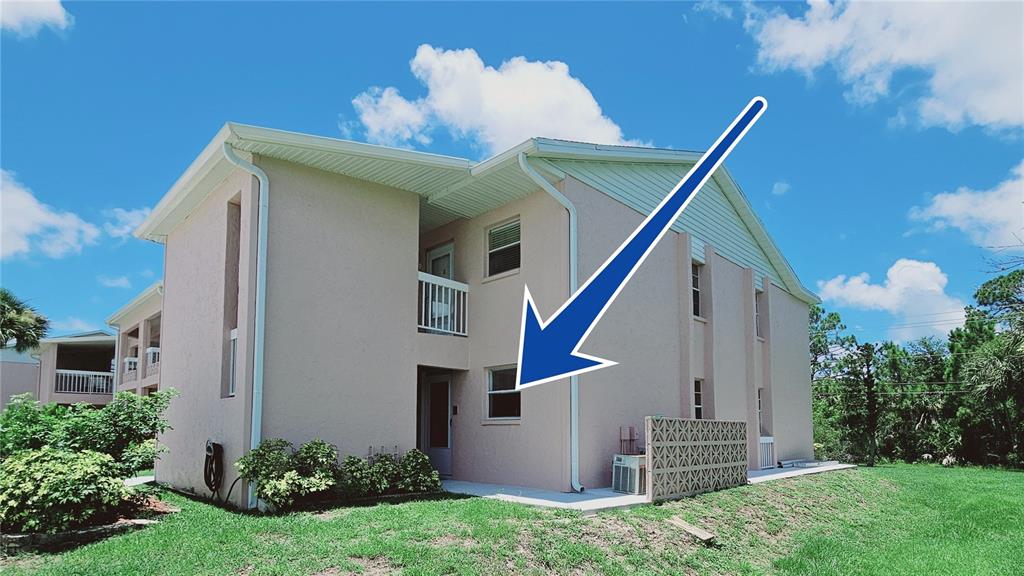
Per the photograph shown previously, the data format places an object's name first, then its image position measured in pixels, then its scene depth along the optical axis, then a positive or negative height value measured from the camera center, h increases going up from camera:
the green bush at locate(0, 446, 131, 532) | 8.10 -1.28
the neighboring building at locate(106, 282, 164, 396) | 21.27 +1.31
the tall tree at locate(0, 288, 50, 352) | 24.39 +1.84
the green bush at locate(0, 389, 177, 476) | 9.77 -0.67
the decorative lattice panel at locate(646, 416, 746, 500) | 11.23 -1.28
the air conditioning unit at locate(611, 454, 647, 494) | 11.72 -1.54
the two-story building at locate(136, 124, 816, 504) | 10.77 +1.31
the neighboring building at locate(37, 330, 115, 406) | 29.12 +0.02
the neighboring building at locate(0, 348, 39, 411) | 31.89 +0.23
